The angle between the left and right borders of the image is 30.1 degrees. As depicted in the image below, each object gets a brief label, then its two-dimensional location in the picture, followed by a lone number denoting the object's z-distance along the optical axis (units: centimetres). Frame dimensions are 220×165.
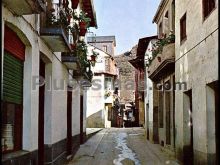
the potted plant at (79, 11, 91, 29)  1355
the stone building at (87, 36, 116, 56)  5288
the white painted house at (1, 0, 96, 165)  695
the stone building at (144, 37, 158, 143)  2341
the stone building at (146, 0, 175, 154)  1649
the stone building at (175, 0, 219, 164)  997
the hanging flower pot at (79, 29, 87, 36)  1372
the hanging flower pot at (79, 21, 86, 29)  1356
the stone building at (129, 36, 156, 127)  2770
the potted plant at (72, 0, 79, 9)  1353
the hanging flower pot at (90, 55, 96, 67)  1681
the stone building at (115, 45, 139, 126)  6336
